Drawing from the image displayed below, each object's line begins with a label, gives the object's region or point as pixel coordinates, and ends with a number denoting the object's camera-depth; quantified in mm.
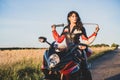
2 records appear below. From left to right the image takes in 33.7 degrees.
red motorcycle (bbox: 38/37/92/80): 3248
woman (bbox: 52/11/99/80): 3625
